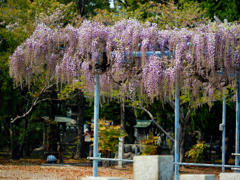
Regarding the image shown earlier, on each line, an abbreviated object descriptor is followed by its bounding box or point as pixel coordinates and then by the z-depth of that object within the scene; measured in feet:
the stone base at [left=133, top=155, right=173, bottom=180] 19.82
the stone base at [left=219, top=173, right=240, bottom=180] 25.62
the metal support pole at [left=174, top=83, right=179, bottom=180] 46.88
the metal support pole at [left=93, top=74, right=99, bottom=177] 47.38
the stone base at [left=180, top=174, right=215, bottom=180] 20.22
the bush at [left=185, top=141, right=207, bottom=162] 110.82
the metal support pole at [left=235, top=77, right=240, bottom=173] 52.29
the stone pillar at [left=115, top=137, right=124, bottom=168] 102.02
